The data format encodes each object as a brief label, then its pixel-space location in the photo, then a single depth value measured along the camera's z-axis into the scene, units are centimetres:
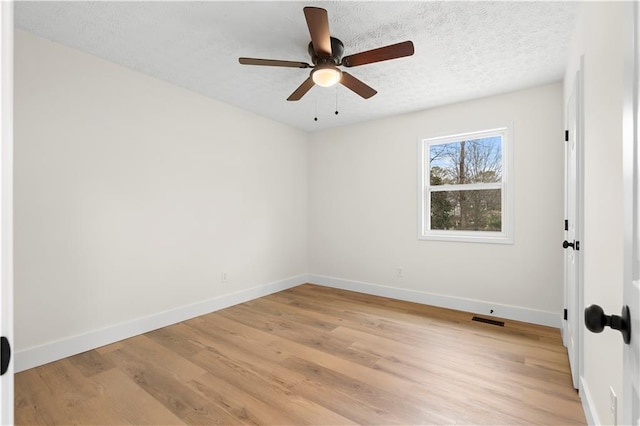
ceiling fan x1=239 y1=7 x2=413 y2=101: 184
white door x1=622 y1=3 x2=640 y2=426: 59
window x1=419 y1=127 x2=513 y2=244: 350
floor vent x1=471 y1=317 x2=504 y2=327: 319
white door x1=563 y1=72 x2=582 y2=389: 201
